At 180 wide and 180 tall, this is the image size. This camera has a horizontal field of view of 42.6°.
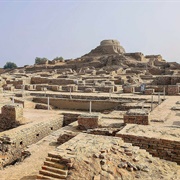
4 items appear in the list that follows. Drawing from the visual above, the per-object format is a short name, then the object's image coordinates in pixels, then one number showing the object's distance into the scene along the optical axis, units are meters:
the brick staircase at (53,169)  3.80
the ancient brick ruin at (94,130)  4.04
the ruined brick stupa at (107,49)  53.28
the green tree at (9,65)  69.82
